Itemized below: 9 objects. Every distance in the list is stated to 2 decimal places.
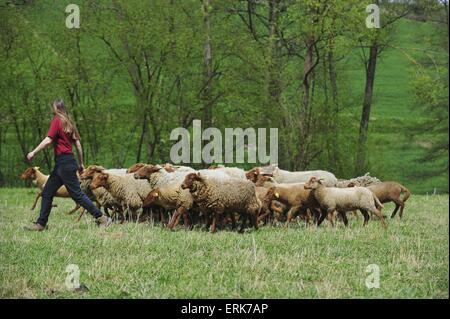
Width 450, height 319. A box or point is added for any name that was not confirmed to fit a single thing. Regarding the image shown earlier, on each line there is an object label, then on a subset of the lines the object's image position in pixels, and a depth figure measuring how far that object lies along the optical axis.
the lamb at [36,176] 16.14
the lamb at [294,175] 14.86
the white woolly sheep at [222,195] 11.38
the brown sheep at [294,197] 12.60
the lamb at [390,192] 13.95
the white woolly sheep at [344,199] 12.09
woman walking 10.81
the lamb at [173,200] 11.80
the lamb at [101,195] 13.31
